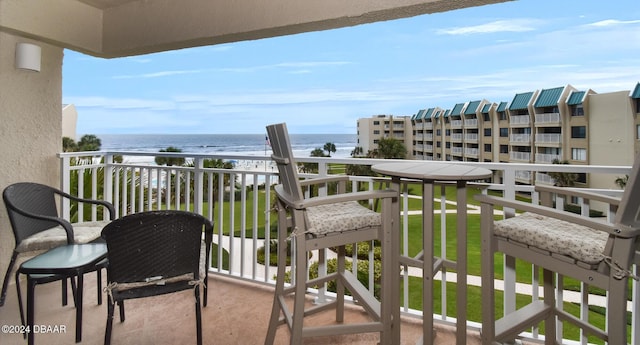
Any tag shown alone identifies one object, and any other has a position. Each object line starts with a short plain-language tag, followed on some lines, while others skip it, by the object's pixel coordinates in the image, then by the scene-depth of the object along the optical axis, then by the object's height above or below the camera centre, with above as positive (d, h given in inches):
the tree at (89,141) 952.9 +88.2
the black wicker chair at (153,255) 66.2 -17.1
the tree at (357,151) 671.8 +42.9
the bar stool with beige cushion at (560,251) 46.6 -12.0
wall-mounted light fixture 112.9 +38.4
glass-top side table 75.9 -21.6
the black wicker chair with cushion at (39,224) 90.6 -15.3
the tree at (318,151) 759.9 +49.2
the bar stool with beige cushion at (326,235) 63.7 -12.3
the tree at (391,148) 577.6 +43.6
